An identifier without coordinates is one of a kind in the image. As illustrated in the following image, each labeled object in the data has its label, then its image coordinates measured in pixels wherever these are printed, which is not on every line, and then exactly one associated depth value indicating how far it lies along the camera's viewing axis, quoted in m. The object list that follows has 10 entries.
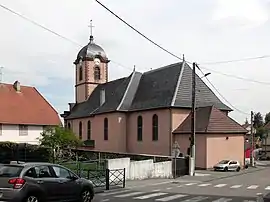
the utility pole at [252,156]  58.82
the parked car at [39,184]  13.44
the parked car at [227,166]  44.49
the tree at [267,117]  139.19
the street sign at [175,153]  35.75
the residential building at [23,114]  51.00
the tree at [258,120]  149.12
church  48.47
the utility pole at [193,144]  36.41
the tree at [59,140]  41.56
